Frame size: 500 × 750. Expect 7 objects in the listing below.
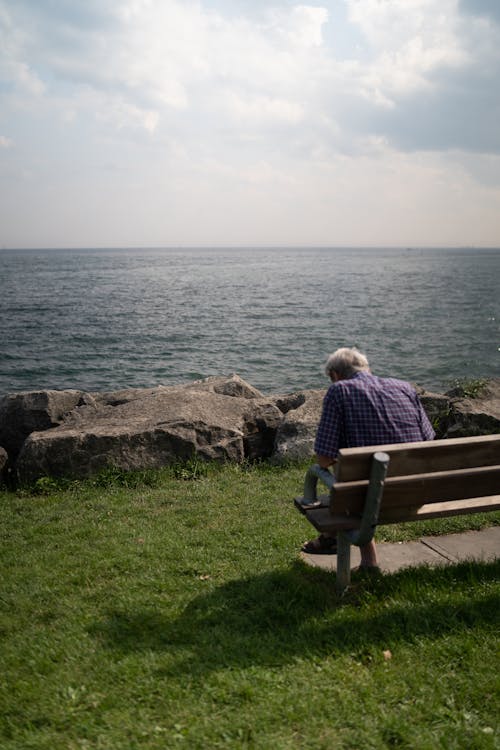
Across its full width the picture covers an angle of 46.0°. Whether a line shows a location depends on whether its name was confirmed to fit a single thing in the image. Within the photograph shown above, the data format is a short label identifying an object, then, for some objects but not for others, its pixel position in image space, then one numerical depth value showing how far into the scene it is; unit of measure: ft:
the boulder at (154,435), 26.35
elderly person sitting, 13.87
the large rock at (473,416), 28.32
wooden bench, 12.60
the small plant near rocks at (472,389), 31.96
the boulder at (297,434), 27.89
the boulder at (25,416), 34.50
